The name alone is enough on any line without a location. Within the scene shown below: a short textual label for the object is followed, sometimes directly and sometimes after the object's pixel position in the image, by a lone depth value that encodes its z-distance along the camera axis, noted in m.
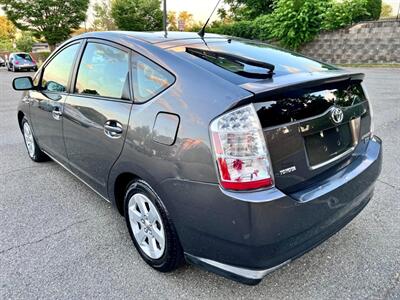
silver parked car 24.73
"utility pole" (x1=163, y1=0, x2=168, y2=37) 14.90
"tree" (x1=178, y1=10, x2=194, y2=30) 51.17
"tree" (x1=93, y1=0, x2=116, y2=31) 36.72
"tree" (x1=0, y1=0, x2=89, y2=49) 29.23
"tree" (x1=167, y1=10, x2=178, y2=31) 45.53
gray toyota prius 1.64
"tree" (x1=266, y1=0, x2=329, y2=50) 18.31
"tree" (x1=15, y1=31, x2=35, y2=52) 45.31
